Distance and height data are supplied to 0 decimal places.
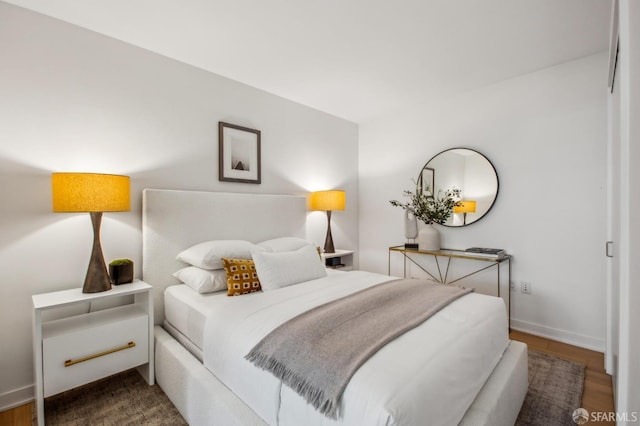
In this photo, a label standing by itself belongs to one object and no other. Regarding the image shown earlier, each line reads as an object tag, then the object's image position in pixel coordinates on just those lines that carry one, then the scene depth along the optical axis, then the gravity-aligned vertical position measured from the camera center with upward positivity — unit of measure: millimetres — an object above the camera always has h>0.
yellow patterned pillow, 2152 -462
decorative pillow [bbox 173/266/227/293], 2189 -487
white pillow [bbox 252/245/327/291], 2170 -413
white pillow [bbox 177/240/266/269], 2268 -305
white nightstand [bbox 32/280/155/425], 1670 -764
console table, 2896 -542
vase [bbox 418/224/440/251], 3316 -283
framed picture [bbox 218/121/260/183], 2887 +590
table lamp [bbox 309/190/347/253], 3516 +128
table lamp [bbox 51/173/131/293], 1779 +87
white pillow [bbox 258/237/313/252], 2793 -290
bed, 1055 -625
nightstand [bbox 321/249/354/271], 3512 -581
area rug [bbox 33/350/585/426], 1736 -1177
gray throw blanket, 1102 -539
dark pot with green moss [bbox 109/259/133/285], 2088 -401
